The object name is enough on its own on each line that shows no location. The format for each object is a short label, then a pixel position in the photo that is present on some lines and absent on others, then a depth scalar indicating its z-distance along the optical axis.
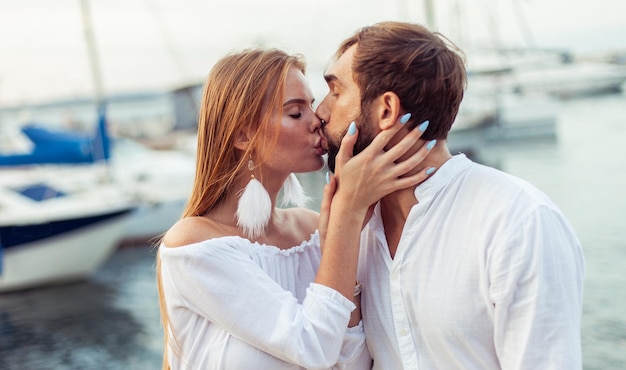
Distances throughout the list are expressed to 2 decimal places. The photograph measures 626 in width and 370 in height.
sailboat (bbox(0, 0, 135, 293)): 12.96
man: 1.60
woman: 1.93
